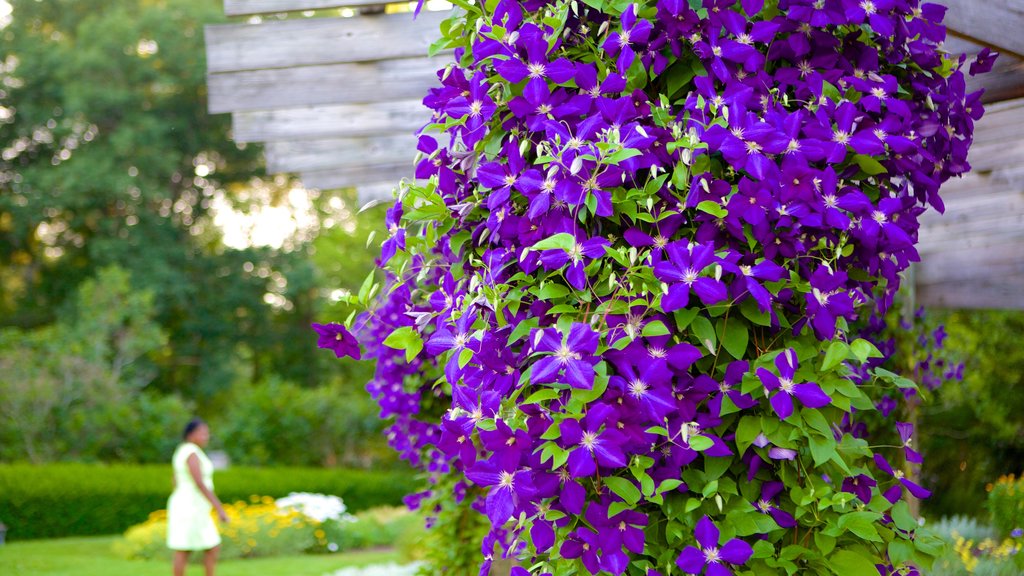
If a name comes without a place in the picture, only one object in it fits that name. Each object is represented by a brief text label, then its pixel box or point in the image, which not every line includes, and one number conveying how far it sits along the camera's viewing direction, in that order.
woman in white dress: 6.43
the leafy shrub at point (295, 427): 16.36
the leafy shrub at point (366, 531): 10.98
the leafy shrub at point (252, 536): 9.90
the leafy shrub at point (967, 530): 6.66
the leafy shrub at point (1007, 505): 5.83
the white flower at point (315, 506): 11.02
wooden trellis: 3.18
